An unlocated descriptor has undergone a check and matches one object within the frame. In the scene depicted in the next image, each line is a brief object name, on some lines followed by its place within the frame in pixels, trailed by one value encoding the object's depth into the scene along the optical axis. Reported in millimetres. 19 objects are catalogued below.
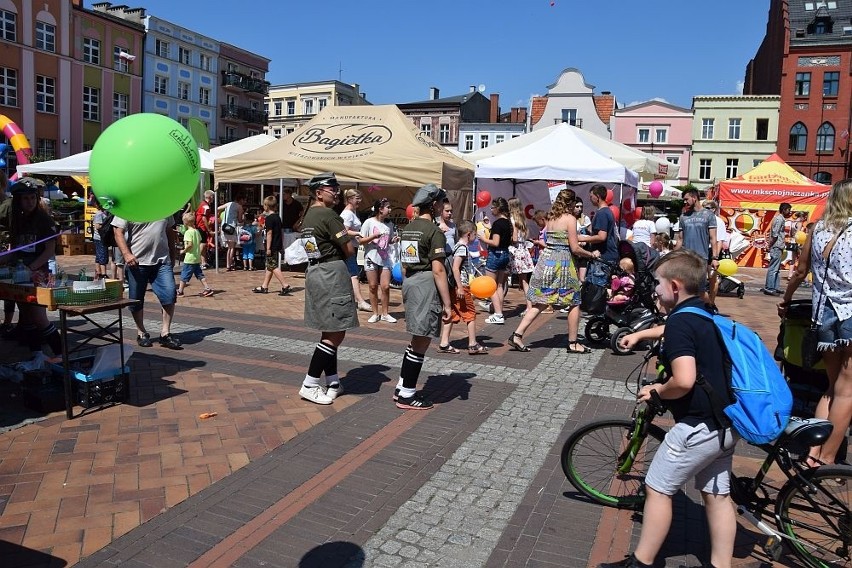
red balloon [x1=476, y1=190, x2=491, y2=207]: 13724
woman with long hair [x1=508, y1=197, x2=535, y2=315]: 9812
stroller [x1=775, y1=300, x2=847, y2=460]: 4625
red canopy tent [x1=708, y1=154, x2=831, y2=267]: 22156
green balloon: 4348
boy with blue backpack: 2711
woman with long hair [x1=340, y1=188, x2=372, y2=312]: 9000
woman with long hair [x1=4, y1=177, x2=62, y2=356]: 5684
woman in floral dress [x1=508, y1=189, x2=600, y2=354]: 7414
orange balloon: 6676
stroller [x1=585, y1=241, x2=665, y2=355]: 7910
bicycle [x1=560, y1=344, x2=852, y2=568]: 2963
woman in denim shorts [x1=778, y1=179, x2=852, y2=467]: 4137
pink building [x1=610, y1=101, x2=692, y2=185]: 51625
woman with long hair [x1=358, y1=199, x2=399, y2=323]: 9117
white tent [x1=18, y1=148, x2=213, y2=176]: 17828
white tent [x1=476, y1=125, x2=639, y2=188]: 12129
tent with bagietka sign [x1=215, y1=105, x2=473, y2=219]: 12445
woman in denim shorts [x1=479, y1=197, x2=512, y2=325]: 8938
